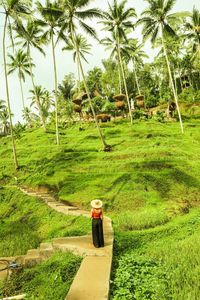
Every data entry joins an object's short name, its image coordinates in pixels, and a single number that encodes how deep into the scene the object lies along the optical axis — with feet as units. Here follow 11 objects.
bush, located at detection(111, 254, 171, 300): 21.75
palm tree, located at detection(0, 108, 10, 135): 220.64
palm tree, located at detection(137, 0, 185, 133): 104.53
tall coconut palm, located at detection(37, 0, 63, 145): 93.88
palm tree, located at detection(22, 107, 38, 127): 184.08
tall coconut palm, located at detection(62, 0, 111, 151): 81.18
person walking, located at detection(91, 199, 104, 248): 29.89
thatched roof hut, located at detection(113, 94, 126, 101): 134.31
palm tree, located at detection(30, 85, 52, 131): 165.78
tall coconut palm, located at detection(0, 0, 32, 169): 83.66
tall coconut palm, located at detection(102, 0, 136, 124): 116.88
